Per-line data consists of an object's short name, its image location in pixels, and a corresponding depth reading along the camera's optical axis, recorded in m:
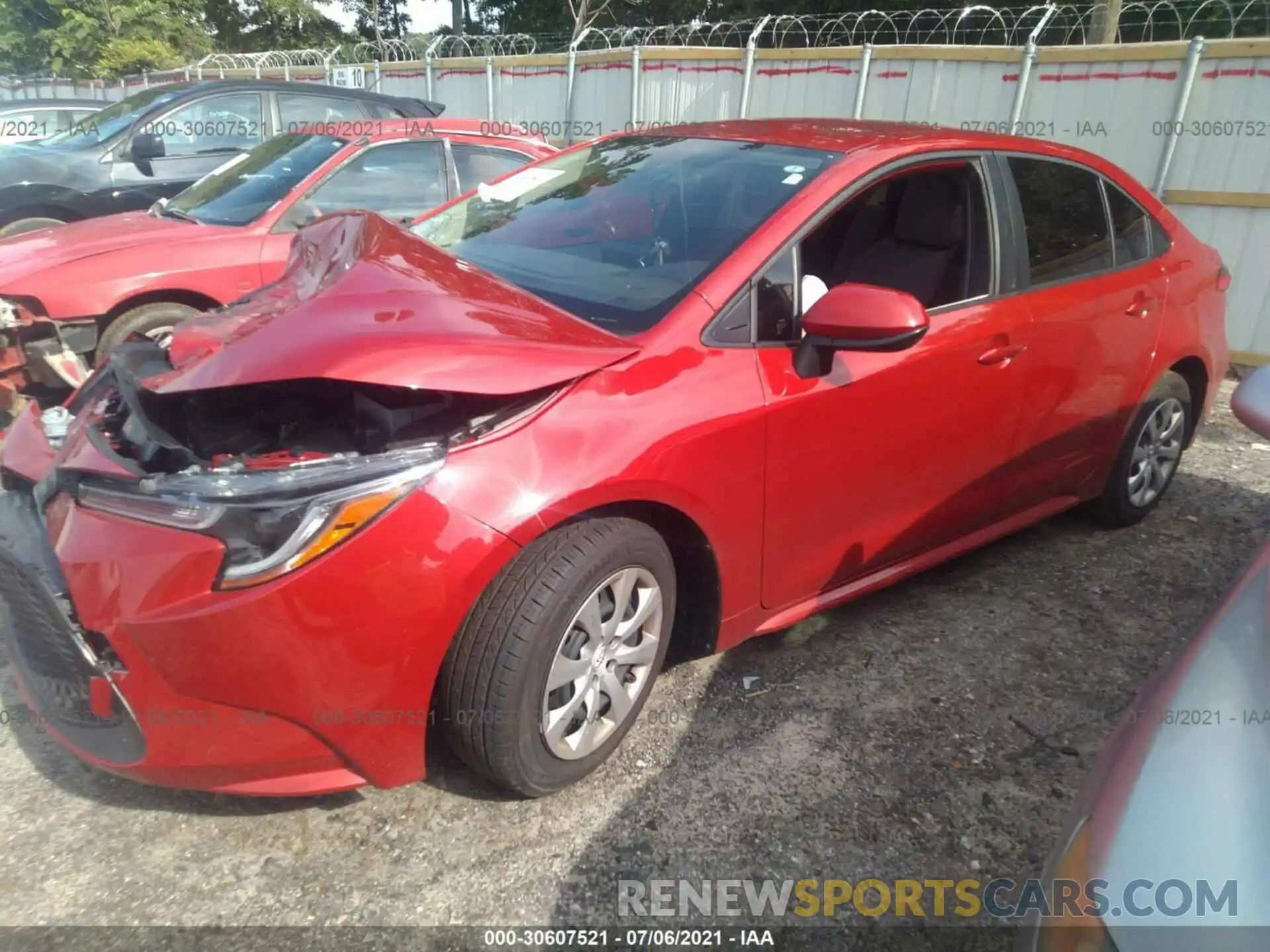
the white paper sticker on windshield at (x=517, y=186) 3.32
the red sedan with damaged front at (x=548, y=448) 1.85
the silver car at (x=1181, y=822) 1.18
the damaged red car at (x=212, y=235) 4.17
